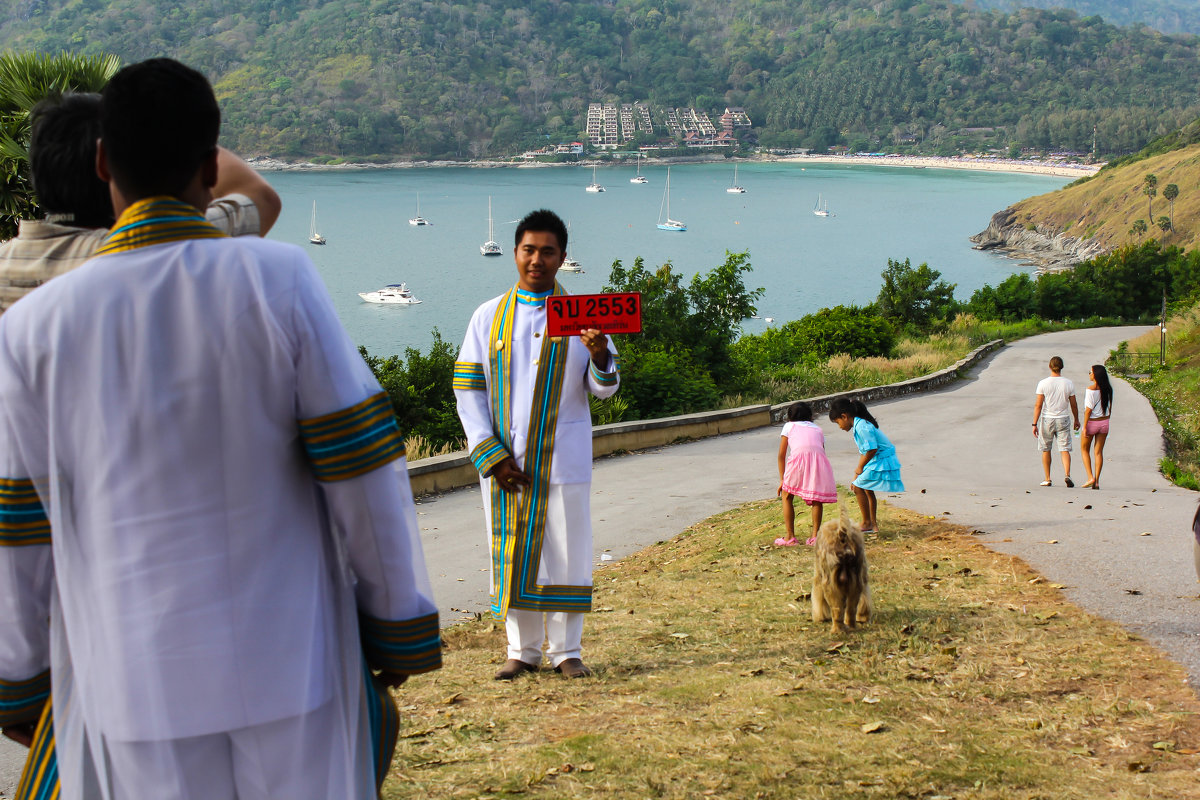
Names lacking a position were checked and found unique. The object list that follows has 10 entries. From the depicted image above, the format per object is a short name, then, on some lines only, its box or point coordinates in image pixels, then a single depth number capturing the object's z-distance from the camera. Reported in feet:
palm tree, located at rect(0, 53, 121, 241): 32.58
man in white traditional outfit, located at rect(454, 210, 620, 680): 16.87
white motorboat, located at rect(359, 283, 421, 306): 223.51
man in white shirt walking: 44.47
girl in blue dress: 28.68
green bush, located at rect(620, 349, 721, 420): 56.24
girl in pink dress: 27.78
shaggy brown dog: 19.77
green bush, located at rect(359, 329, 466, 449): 46.42
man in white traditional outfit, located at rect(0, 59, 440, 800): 6.53
